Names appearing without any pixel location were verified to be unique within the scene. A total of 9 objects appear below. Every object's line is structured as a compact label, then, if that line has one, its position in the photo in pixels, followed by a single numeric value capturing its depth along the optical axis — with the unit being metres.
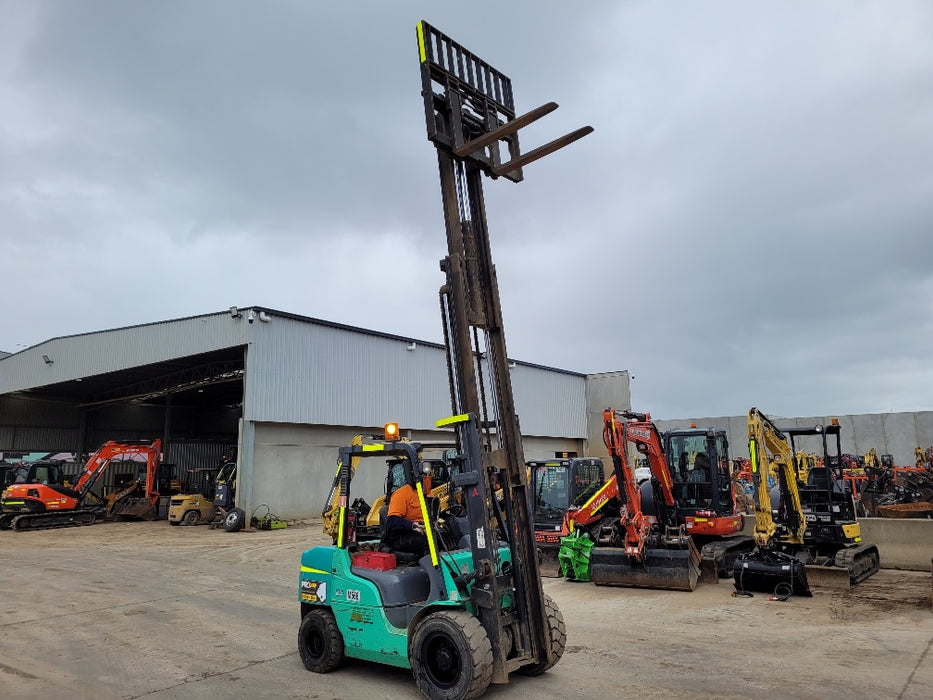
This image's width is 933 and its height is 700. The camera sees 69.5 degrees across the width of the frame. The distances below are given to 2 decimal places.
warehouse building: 23.98
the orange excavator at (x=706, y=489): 13.02
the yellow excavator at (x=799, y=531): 10.86
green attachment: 12.52
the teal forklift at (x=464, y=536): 5.75
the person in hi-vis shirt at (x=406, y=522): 6.83
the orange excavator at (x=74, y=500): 23.45
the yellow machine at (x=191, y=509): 24.50
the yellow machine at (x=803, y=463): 17.06
